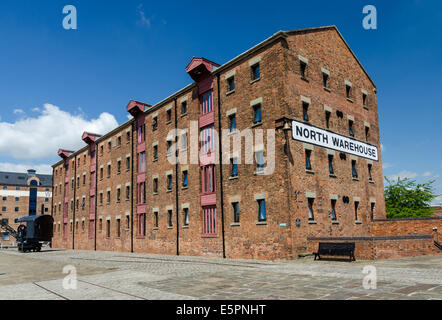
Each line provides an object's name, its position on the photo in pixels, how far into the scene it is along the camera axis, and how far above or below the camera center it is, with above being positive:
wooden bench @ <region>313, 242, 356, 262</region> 16.08 -1.80
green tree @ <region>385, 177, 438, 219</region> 31.74 +0.59
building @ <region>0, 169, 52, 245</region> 87.00 +4.98
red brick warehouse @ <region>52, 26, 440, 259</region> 19.19 +3.21
